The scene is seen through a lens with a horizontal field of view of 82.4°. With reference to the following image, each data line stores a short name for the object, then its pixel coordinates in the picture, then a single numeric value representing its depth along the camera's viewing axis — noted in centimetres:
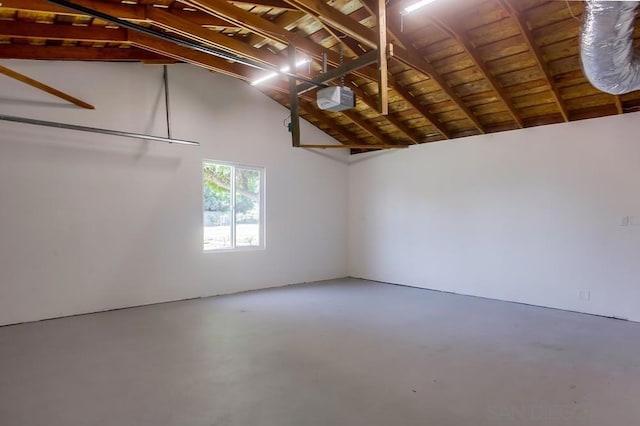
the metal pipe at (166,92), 594
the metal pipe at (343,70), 308
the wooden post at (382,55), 302
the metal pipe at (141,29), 220
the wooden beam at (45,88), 418
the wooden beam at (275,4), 401
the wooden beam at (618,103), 486
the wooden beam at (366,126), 698
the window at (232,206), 656
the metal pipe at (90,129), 441
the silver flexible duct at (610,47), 282
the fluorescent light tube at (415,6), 367
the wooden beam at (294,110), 362
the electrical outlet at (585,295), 531
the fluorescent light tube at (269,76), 523
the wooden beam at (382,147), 719
